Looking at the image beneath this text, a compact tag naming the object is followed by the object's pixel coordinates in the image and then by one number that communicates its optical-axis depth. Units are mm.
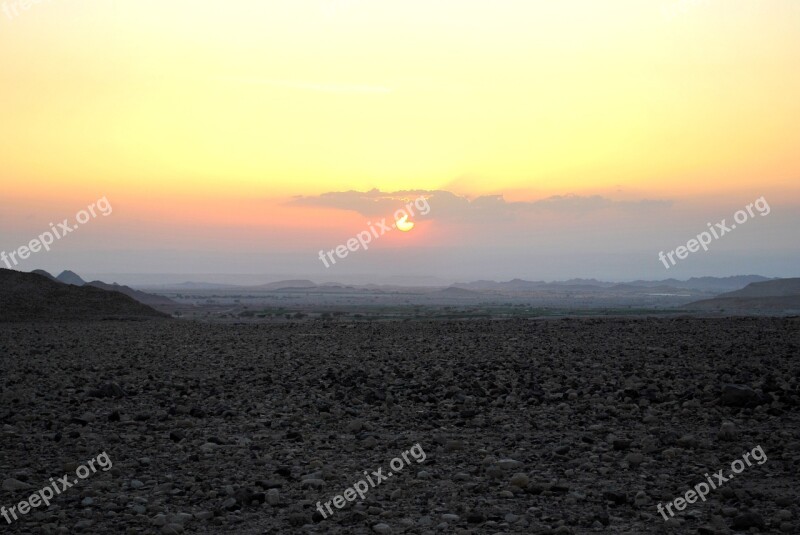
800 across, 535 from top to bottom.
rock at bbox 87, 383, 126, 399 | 14086
